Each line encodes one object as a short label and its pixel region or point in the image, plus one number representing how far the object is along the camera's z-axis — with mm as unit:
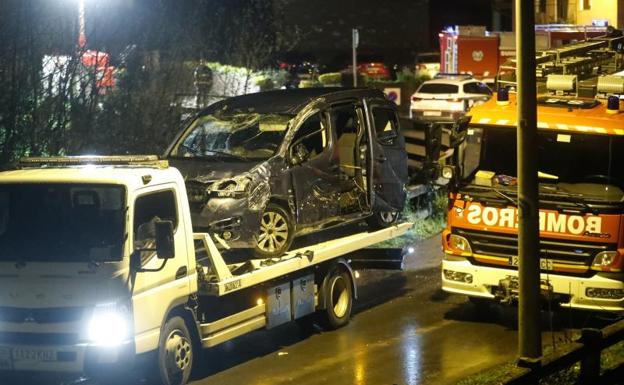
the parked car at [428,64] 43988
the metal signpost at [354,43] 26766
